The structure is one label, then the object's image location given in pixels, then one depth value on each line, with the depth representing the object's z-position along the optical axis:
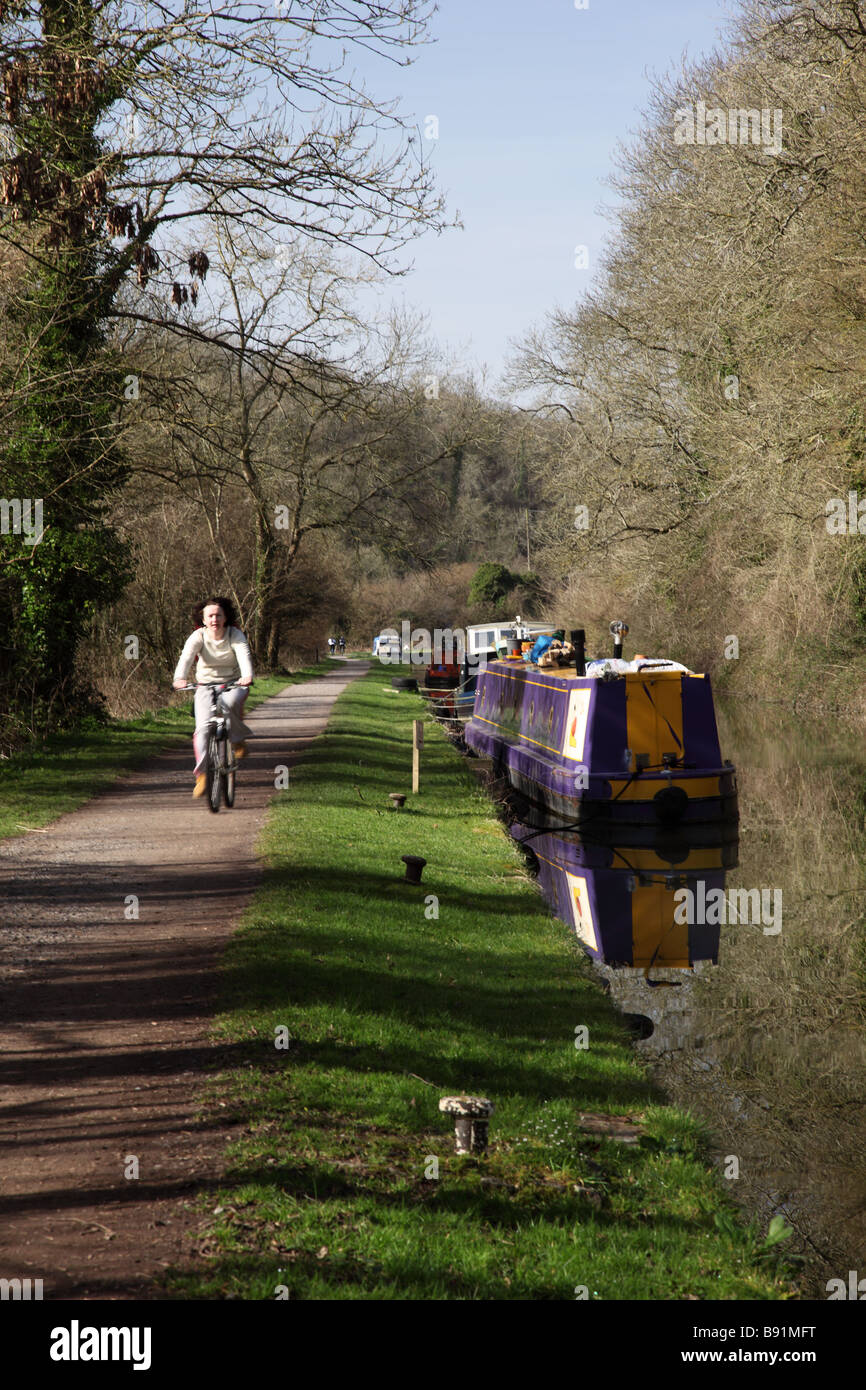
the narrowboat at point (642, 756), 17.27
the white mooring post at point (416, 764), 16.23
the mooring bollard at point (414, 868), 10.48
